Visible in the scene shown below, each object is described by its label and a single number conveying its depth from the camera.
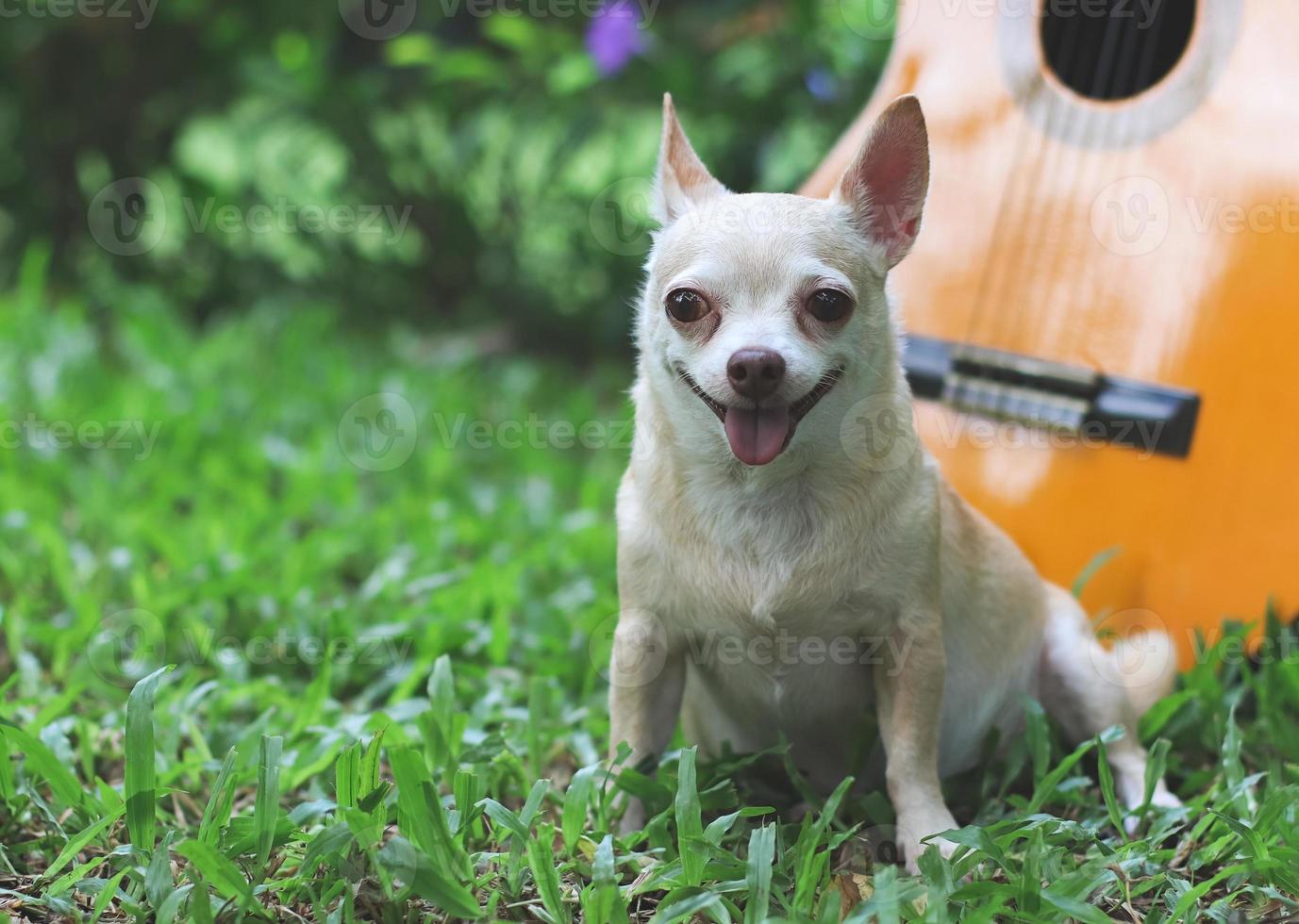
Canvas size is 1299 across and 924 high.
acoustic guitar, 2.44
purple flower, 4.21
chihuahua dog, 1.83
